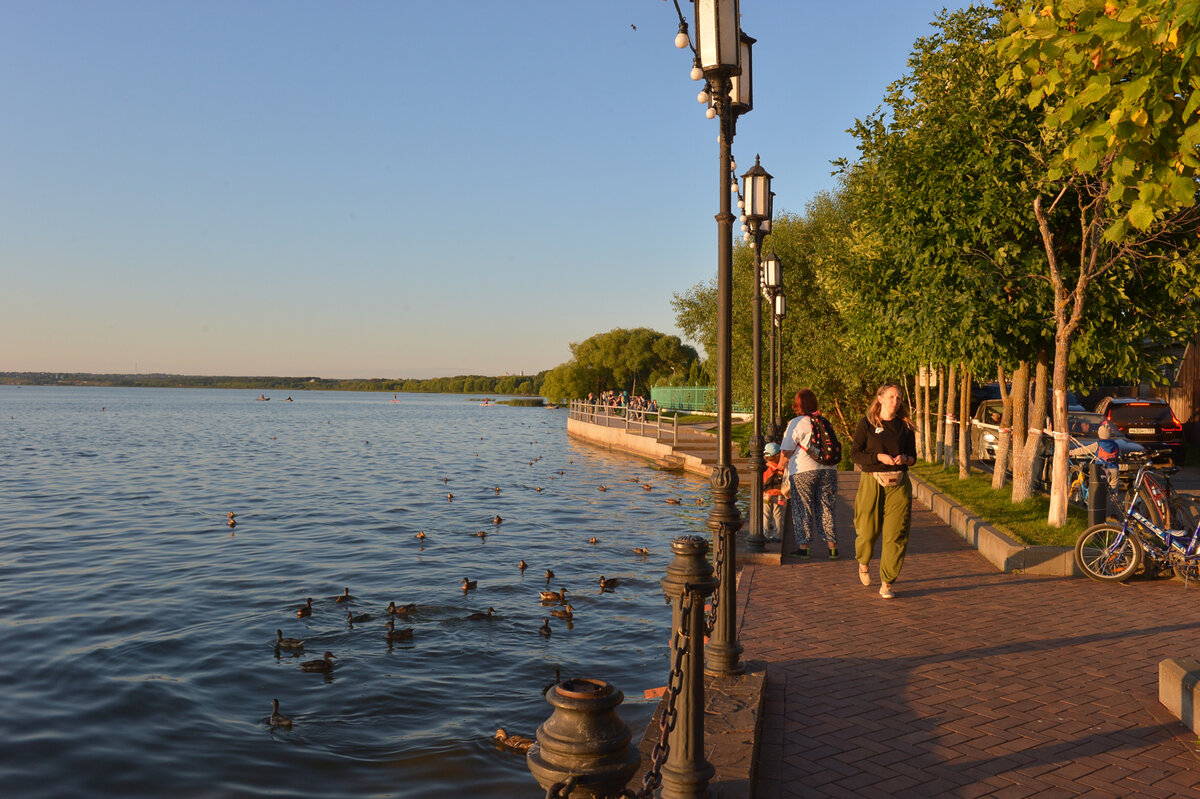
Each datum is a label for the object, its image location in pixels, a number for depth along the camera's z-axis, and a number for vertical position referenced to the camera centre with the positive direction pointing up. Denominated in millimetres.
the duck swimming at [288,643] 10367 -2882
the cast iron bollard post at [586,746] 3236 -1264
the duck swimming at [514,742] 7332 -2824
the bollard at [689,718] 4062 -1458
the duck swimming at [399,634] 10602 -2834
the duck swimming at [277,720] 8067 -2909
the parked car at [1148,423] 23469 -882
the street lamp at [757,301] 11023 +1038
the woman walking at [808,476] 11219 -1082
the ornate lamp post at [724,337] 5875 +322
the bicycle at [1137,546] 9484 -1642
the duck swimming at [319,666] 9570 -2885
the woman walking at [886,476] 9000 -873
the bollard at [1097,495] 10867 -1255
